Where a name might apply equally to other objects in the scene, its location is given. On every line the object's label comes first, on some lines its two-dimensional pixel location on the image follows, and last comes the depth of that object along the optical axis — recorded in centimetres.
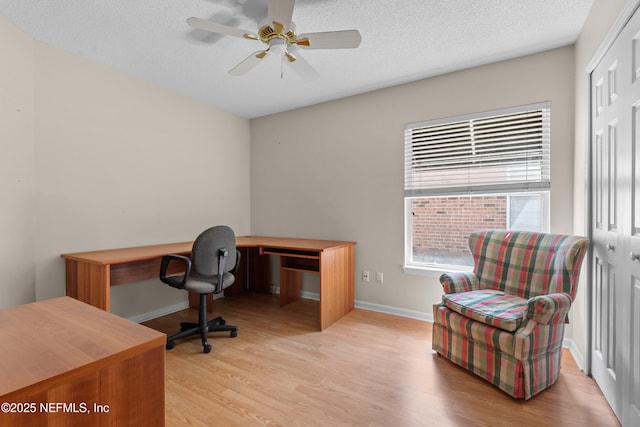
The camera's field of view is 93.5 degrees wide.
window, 260
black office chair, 243
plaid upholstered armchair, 181
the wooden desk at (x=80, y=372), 67
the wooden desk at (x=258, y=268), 232
